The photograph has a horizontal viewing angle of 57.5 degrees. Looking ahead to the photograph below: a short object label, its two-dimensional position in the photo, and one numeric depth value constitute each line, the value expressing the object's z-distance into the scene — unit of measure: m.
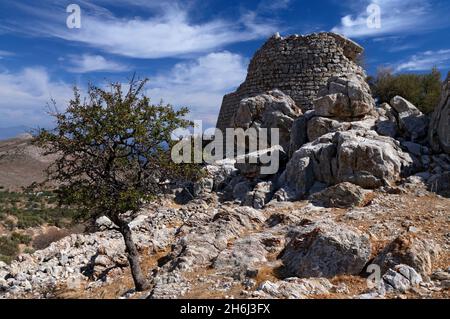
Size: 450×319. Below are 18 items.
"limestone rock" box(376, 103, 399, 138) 15.16
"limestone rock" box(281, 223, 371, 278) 7.75
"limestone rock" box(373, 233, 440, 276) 7.39
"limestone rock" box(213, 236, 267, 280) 8.08
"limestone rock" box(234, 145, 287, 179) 15.74
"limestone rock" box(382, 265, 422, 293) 6.75
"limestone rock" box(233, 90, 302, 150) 18.38
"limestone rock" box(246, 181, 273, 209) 13.80
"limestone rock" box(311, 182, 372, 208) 12.02
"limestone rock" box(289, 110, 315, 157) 16.45
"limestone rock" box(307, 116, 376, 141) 15.80
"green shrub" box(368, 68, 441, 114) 19.14
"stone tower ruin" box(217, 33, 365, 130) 20.34
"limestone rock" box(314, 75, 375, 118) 16.70
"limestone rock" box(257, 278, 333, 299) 6.75
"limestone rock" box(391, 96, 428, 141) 14.98
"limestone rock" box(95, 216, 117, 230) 12.91
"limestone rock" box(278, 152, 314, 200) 13.64
